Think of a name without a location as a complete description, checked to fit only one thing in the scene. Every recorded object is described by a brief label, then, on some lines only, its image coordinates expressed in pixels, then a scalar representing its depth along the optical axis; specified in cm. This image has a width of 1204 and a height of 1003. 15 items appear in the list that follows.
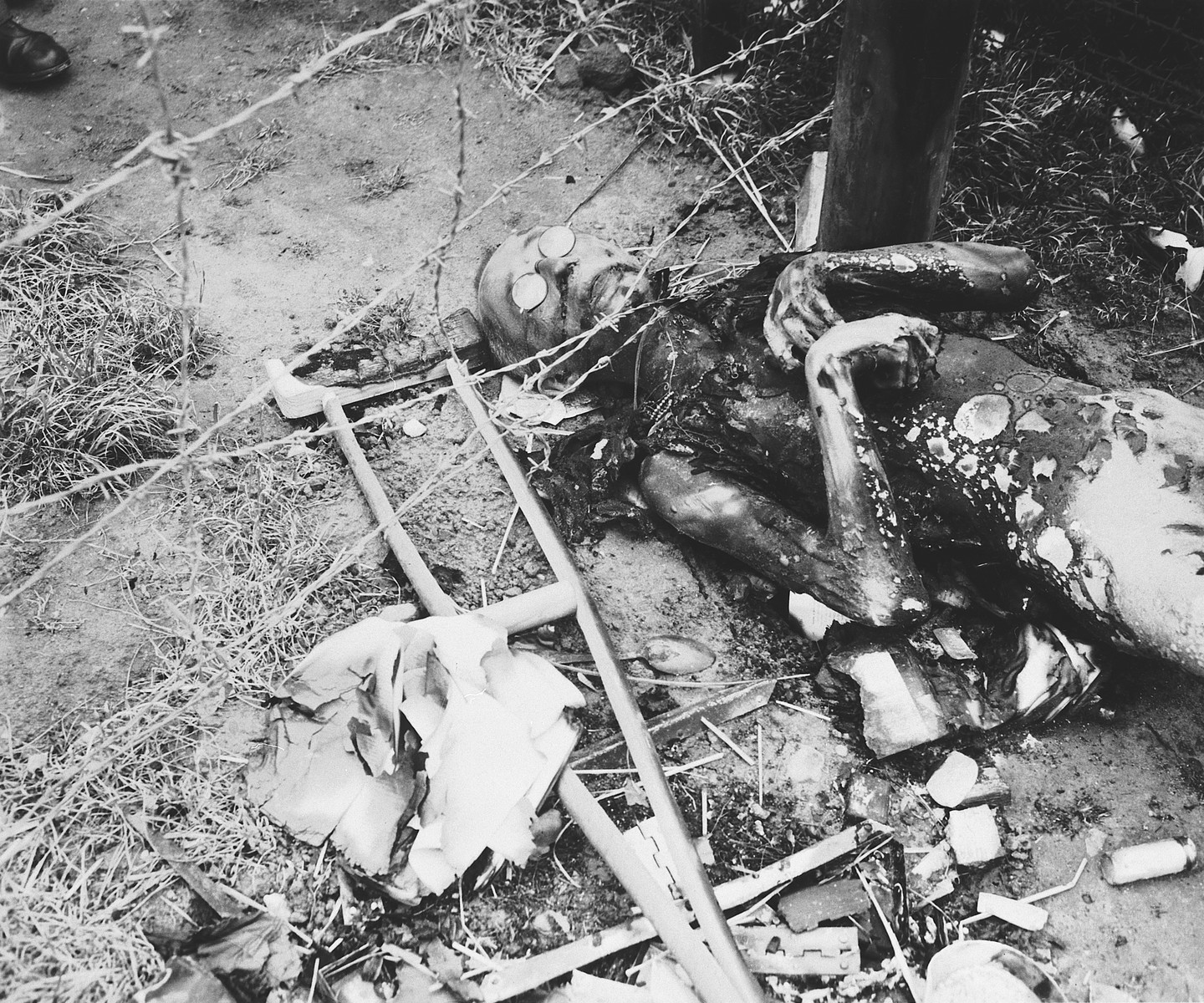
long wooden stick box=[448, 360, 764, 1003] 202
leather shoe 404
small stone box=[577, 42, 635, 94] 421
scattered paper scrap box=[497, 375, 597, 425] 323
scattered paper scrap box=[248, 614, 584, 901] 222
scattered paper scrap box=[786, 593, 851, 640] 271
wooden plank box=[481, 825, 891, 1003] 211
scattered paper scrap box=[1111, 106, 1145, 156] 357
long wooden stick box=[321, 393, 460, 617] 256
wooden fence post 231
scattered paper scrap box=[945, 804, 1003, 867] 234
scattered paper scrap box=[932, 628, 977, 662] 264
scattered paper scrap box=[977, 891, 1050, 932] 226
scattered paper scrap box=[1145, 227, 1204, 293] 334
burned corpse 219
